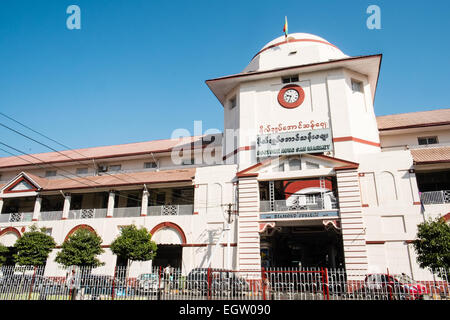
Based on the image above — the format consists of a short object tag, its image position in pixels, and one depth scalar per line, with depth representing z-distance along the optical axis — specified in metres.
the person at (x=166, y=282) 14.75
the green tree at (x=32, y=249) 25.44
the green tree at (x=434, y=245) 17.08
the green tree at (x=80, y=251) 23.41
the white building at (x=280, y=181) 22.28
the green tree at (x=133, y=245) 22.91
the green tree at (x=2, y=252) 27.30
